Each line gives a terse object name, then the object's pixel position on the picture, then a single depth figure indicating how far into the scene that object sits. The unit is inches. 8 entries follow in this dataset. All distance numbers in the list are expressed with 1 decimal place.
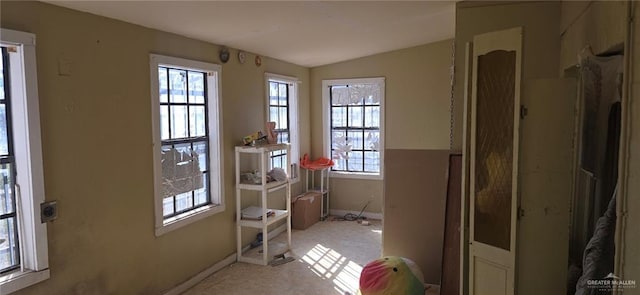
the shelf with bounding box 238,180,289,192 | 170.1
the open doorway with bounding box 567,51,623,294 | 82.9
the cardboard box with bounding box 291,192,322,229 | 221.9
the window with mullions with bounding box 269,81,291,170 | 213.9
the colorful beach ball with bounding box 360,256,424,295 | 123.0
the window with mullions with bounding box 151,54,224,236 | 135.8
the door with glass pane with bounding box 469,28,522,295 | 83.9
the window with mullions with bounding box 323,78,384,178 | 241.6
